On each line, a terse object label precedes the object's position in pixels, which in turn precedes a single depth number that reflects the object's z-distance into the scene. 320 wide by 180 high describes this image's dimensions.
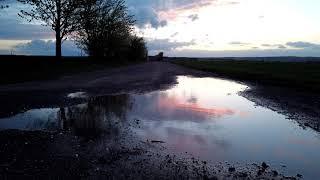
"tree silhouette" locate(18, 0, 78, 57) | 22.70
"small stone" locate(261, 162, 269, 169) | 4.63
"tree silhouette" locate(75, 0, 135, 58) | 32.34
